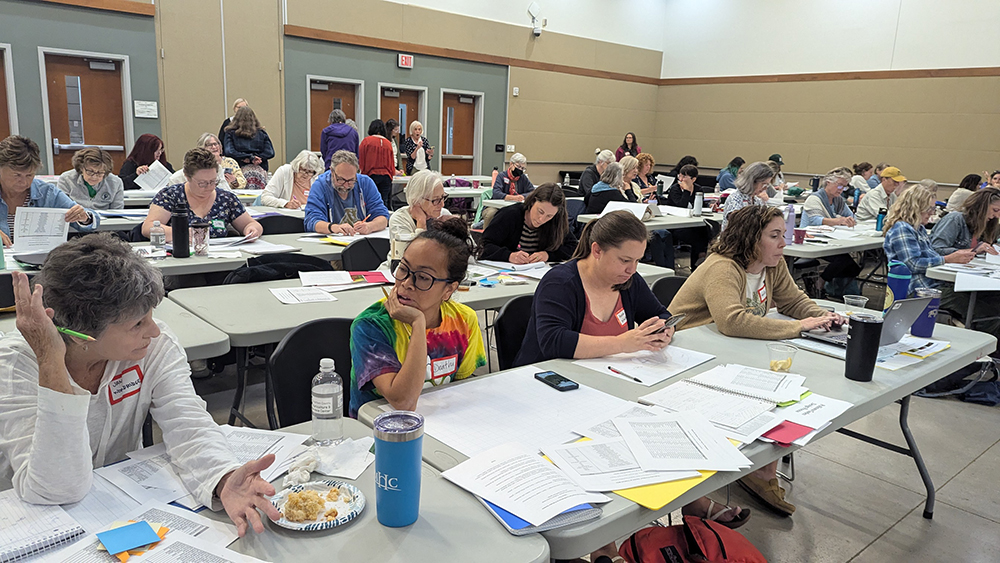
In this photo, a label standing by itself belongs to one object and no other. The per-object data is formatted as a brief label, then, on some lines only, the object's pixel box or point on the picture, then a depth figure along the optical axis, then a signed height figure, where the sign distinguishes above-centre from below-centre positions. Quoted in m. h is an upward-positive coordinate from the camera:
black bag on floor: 4.04 -1.23
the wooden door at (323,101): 10.13 +0.83
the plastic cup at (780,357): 2.09 -0.57
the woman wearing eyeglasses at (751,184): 5.96 -0.08
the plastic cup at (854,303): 2.73 -0.51
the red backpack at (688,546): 1.76 -1.00
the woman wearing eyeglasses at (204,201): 3.84 -0.32
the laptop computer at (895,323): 2.24 -0.48
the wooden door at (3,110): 7.74 +0.34
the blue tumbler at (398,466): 1.09 -0.52
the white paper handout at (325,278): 3.07 -0.58
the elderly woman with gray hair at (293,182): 5.95 -0.26
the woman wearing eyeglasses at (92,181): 4.98 -0.29
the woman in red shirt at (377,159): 8.09 -0.03
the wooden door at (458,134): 11.75 +0.49
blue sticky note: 1.04 -0.62
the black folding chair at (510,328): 2.47 -0.62
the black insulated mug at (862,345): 1.99 -0.49
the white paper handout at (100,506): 1.12 -0.63
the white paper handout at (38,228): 3.04 -0.41
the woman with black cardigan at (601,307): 2.15 -0.50
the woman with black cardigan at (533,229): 4.02 -0.40
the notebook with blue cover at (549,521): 1.14 -0.62
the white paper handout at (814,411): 1.70 -0.61
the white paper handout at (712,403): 1.69 -0.61
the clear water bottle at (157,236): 3.50 -0.47
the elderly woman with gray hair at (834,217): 5.96 -0.39
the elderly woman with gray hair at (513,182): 8.41 -0.24
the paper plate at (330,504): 1.12 -0.62
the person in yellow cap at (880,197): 7.46 -0.18
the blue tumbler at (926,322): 2.51 -0.53
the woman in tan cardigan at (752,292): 2.50 -0.47
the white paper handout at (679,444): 1.41 -0.61
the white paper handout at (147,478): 1.22 -0.64
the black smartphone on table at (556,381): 1.84 -0.60
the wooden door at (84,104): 8.11 +0.49
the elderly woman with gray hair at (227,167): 6.78 -0.18
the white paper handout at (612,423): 1.55 -0.61
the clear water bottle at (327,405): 1.44 -0.55
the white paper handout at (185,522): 1.10 -0.64
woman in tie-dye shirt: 1.65 -0.46
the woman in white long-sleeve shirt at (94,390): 1.12 -0.47
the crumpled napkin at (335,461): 1.28 -0.62
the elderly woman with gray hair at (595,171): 8.16 -0.04
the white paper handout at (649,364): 2.00 -0.61
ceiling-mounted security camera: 12.02 +2.71
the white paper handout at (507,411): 1.51 -0.62
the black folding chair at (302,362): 1.94 -0.63
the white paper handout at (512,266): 3.77 -0.59
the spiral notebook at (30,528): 1.02 -0.63
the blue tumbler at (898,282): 2.53 -0.38
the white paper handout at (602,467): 1.33 -0.62
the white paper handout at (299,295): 2.75 -0.60
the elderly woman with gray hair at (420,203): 3.91 -0.26
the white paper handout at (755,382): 1.87 -0.61
